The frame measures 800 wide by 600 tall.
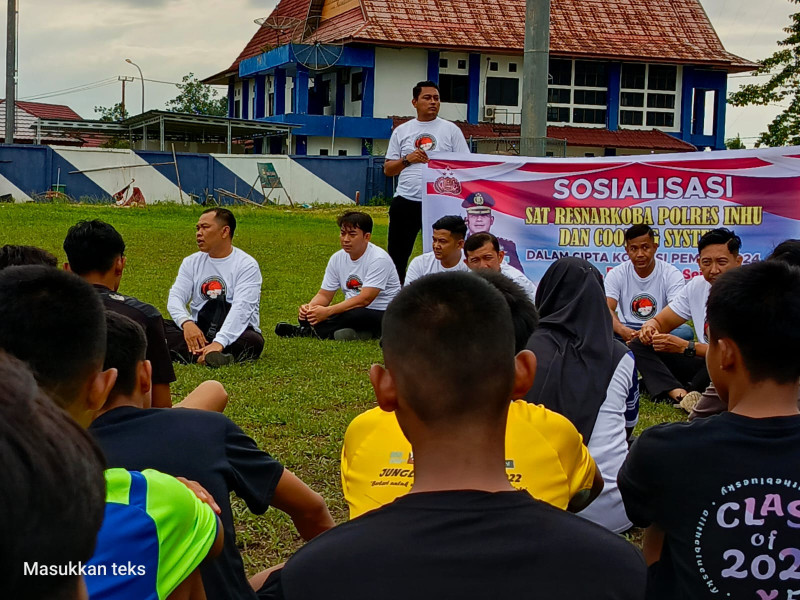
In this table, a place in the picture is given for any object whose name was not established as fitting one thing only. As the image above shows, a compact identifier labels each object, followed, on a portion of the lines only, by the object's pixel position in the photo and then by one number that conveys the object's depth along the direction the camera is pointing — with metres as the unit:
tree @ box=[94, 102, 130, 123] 73.88
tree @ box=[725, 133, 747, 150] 48.25
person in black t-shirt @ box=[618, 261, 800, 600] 2.53
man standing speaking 9.91
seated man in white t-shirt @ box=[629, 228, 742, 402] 7.18
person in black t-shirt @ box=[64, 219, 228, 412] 4.90
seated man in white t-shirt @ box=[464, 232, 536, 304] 7.65
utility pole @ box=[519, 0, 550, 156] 8.12
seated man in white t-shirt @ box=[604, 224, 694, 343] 8.20
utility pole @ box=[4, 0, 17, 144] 27.73
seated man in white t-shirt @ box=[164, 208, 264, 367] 8.17
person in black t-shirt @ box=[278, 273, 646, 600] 1.79
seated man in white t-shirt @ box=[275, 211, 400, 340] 9.52
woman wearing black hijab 4.07
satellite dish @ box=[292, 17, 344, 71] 37.04
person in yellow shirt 2.96
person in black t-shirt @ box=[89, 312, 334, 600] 2.61
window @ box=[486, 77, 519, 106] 39.38
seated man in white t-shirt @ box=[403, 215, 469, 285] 8.87
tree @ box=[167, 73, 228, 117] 70.38
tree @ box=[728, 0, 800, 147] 36.56
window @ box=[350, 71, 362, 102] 38.00
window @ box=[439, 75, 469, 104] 39.16
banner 9.12
